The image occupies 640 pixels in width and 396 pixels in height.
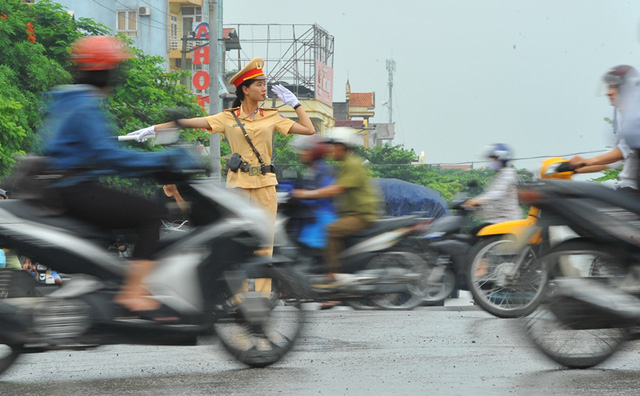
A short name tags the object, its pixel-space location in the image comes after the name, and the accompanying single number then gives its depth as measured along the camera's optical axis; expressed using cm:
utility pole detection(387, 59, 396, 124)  14862
